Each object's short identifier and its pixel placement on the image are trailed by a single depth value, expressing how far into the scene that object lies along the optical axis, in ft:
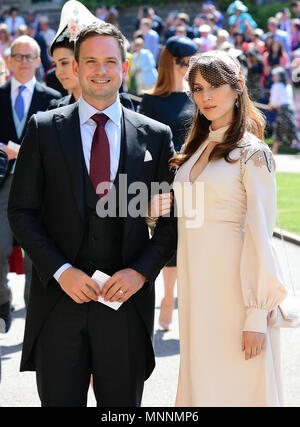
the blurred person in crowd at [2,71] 23.17
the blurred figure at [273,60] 60.29
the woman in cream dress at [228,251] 11.45
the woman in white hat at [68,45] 16.10
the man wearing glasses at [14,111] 21.29
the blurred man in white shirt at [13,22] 85.76
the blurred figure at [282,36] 64.19
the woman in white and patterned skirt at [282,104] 55.31
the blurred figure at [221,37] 60.31
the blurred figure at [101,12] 89.40
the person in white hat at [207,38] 63.57
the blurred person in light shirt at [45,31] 75.87
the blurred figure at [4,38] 68.39
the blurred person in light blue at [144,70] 59.31
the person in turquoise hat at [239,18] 71.31
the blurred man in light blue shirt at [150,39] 70.79
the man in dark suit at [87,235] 11.42
